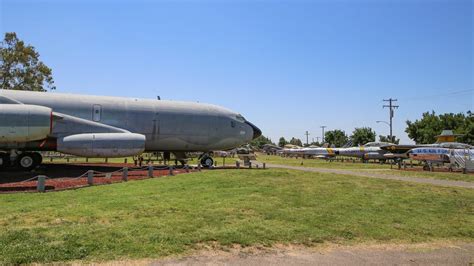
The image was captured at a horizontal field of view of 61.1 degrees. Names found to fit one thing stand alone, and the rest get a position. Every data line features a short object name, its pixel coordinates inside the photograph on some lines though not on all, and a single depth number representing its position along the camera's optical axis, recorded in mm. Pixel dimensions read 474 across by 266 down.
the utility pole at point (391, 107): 62781
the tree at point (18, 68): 42688
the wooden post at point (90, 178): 15273
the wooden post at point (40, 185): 13258
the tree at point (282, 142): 176150
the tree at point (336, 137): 118875
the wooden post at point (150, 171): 18838
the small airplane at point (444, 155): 33553
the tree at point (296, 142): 190750
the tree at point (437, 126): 64688
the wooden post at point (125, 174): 17078
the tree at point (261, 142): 160525
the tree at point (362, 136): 97500
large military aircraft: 18531
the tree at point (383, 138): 109138
